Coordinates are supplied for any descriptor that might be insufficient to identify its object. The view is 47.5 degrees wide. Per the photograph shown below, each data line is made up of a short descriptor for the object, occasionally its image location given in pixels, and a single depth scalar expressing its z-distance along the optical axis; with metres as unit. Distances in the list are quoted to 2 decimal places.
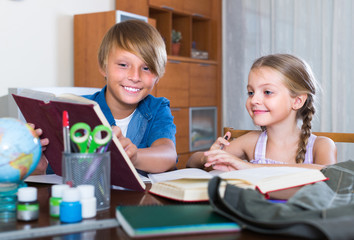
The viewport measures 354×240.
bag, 0.52
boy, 1.36
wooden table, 0.55
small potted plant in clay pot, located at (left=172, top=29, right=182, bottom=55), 4.10
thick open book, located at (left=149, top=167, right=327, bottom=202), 0.72
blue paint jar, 0.60
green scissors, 0.66
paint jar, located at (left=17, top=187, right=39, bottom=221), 0.63
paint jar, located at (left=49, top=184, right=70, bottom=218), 0.64
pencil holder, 0.67
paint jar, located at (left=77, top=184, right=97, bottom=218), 0.63
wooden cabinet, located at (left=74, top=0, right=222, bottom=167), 3.19
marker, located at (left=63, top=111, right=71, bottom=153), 0.68
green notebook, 0.53
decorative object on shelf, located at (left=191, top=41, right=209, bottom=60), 4.31
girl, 1.40
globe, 0.73
